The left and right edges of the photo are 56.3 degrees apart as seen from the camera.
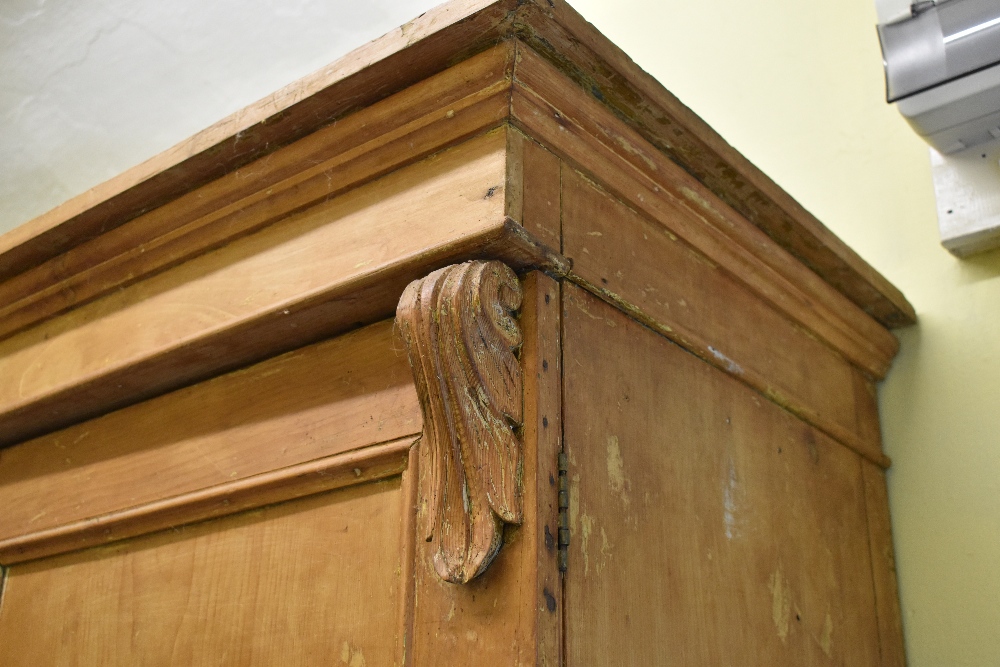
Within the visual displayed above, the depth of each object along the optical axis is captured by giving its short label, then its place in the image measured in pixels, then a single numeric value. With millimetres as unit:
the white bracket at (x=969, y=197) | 1024
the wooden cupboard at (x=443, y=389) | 599
